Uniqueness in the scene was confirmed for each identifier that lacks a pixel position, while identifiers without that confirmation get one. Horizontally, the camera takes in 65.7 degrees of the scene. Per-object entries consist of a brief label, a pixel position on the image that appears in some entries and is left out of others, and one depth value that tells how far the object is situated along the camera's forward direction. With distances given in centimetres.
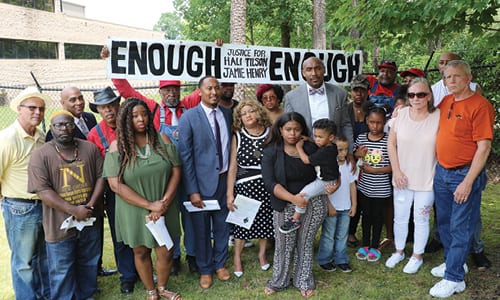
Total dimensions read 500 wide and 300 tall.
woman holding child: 357
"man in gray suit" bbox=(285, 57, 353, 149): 429
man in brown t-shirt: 332
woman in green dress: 342
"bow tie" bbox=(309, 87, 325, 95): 430
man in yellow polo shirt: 342
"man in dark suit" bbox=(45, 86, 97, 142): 402
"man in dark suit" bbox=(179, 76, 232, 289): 392
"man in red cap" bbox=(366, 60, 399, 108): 527
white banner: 427
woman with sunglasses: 388
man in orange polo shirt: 349
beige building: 2434
